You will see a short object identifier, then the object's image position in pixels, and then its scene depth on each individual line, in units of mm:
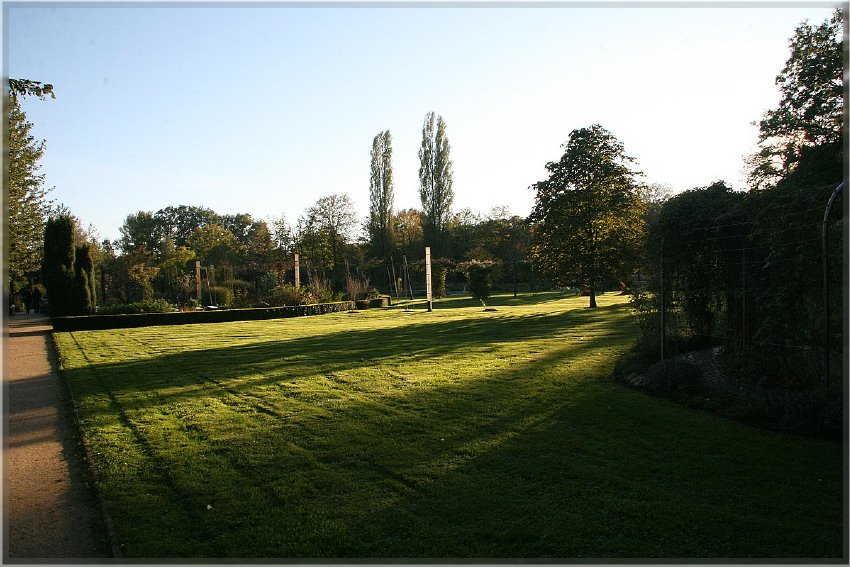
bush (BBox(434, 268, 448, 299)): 34719
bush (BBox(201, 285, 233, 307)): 28641
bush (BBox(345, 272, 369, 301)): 28191
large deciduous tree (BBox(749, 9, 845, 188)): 20531
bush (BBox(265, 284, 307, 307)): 24594
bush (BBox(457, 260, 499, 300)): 30609
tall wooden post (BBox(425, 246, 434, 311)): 24616
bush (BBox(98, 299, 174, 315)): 21328
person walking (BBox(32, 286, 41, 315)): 31853
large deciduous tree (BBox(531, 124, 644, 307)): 22312
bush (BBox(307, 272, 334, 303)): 26284
